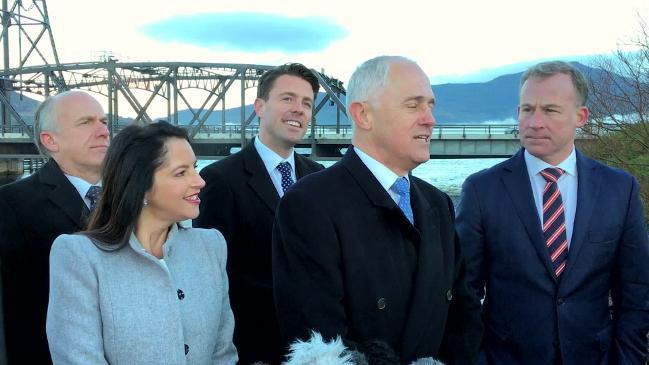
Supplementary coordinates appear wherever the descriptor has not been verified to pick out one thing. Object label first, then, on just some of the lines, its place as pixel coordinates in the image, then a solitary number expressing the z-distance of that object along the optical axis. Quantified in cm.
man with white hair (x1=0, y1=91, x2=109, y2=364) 282
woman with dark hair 212
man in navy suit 284
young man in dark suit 326
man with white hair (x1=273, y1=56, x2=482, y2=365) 209
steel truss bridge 4438
